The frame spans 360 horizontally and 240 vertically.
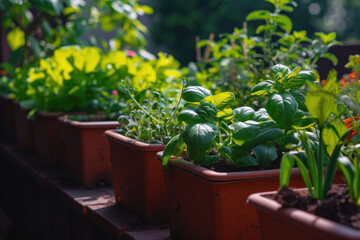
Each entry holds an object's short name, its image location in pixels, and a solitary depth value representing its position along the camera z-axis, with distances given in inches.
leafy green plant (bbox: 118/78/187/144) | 61.1
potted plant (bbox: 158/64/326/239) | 51.2
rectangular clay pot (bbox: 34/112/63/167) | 83.4
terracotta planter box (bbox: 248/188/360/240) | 38.1
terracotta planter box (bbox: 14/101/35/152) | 95.9
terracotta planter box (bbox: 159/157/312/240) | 50.9
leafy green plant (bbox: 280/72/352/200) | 46.8
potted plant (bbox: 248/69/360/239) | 43.2
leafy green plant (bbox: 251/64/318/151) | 51.9
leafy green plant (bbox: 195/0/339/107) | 70.7
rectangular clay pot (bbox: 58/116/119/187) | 73.3
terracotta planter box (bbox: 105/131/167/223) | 59.6
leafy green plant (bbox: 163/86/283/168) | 52.1
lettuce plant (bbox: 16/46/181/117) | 79.5
